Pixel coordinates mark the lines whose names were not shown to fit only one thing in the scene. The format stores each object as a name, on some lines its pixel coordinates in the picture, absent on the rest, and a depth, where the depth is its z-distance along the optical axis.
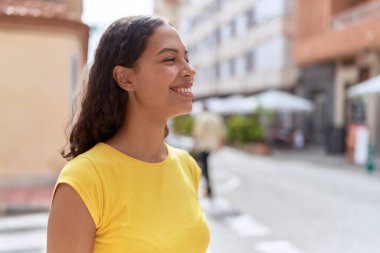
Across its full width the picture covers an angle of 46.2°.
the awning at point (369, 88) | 12.25
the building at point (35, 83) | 9.02
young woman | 1.24
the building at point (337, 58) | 16.77
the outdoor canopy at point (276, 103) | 20.38
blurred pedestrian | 8.29
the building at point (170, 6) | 51.22
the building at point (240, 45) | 27.52
